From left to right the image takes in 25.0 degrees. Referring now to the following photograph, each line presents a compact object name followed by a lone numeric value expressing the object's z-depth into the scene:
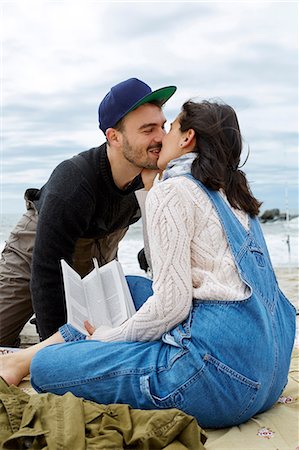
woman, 2.14
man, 3.23
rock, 24.08
